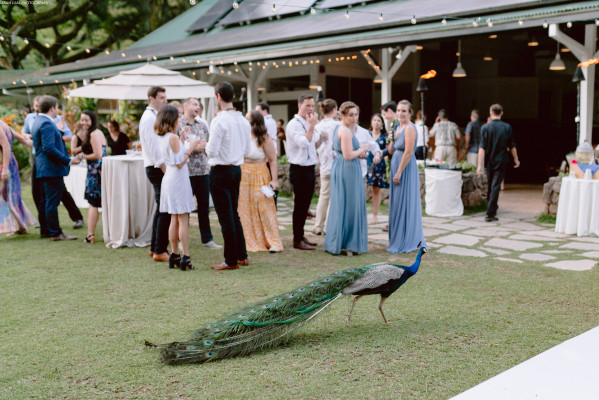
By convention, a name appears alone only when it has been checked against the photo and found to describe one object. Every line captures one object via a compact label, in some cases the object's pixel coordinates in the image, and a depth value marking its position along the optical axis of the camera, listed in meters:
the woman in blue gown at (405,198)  6.85
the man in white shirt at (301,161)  7.01
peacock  3.49
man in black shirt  9.09
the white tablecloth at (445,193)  9.70
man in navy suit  7.52
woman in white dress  5.85
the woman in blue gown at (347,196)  6.52
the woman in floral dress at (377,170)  8.88
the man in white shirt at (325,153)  7.42
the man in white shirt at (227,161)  5.77
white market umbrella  8.93
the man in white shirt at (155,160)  6.24
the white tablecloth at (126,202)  7.27
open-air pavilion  9.70
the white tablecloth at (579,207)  7.61
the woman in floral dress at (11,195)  7.68
